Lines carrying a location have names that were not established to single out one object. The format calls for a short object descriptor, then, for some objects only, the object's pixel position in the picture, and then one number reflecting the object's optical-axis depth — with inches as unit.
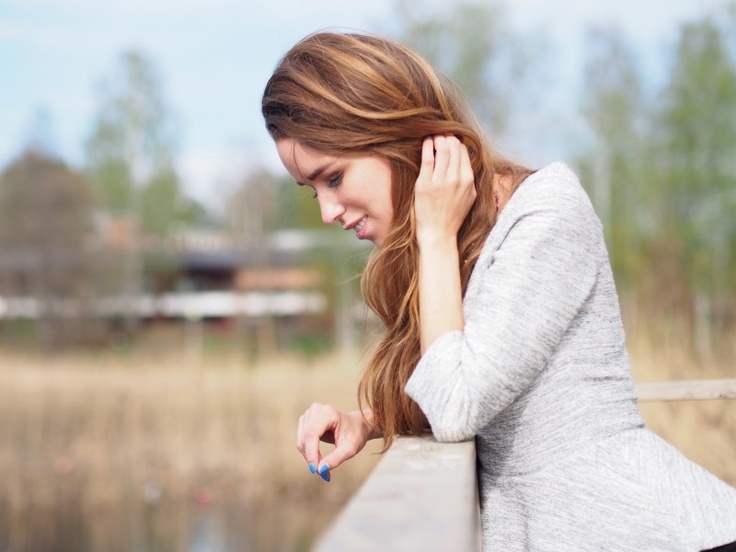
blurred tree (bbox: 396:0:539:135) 737.0
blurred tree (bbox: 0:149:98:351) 857.5
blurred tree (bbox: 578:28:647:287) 759.7
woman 51.5
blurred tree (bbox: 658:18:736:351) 677.9
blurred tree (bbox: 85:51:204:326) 990.4
